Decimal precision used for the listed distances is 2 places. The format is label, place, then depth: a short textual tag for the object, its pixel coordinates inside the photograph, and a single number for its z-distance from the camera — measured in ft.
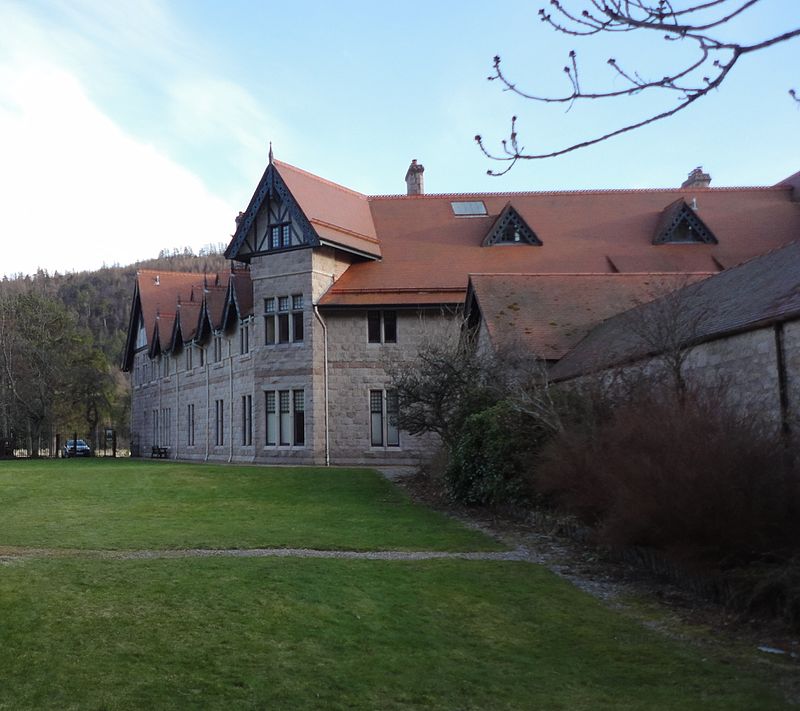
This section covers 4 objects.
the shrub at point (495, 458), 51.44
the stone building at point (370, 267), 102.27
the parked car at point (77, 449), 173.27
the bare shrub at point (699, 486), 27.35
